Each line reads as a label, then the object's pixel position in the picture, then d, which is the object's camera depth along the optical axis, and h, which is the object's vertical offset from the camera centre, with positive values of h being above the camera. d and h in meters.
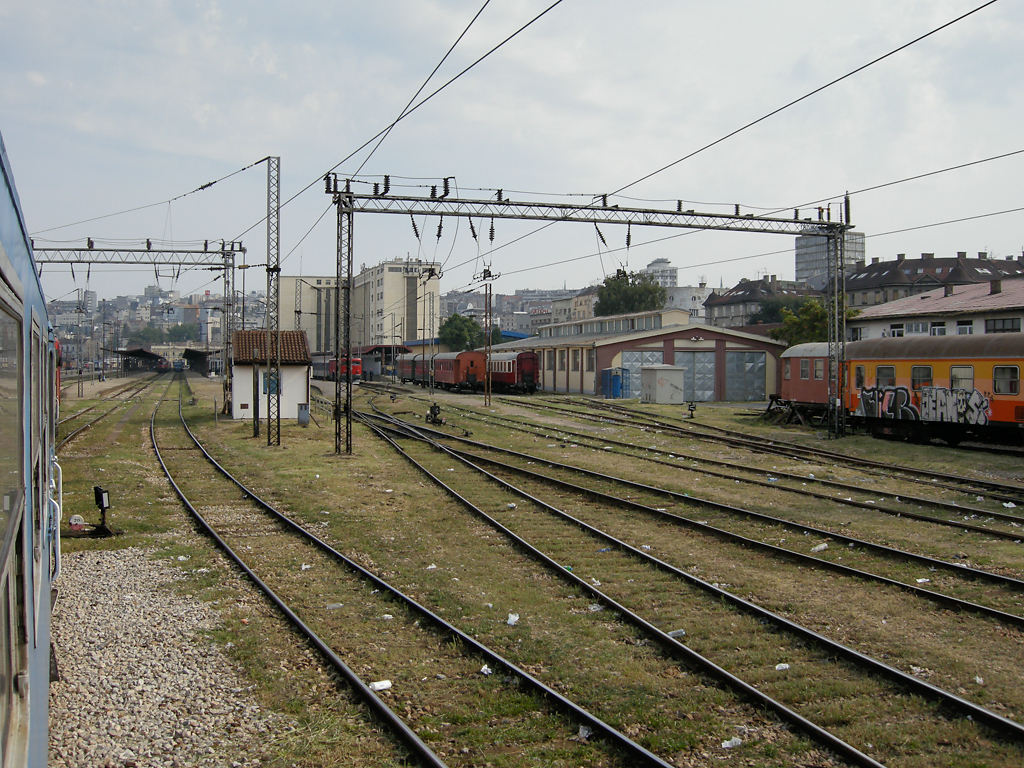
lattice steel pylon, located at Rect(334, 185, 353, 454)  20.70 +2.41
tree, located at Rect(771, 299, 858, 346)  51.91 +2.77
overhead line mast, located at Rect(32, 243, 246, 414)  34.50 +4.82
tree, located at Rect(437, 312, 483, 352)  103.12 +4.55
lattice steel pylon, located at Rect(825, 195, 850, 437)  24.58 +1.79
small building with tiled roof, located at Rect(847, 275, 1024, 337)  39.31 +2.72
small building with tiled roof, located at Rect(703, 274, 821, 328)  126.69 +10.76
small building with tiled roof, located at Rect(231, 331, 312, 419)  30.50 -0.08
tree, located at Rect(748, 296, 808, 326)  111.75 +8.19
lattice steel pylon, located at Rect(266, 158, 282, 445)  25.62 +2.95
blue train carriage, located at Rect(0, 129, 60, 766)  2.72 -0.59
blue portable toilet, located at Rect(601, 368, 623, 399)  47.44 -0.91
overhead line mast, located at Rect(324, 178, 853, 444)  20.98 +4.12
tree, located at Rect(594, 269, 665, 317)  97.81 +8.73
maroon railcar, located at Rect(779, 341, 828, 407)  30.92 -0.32
